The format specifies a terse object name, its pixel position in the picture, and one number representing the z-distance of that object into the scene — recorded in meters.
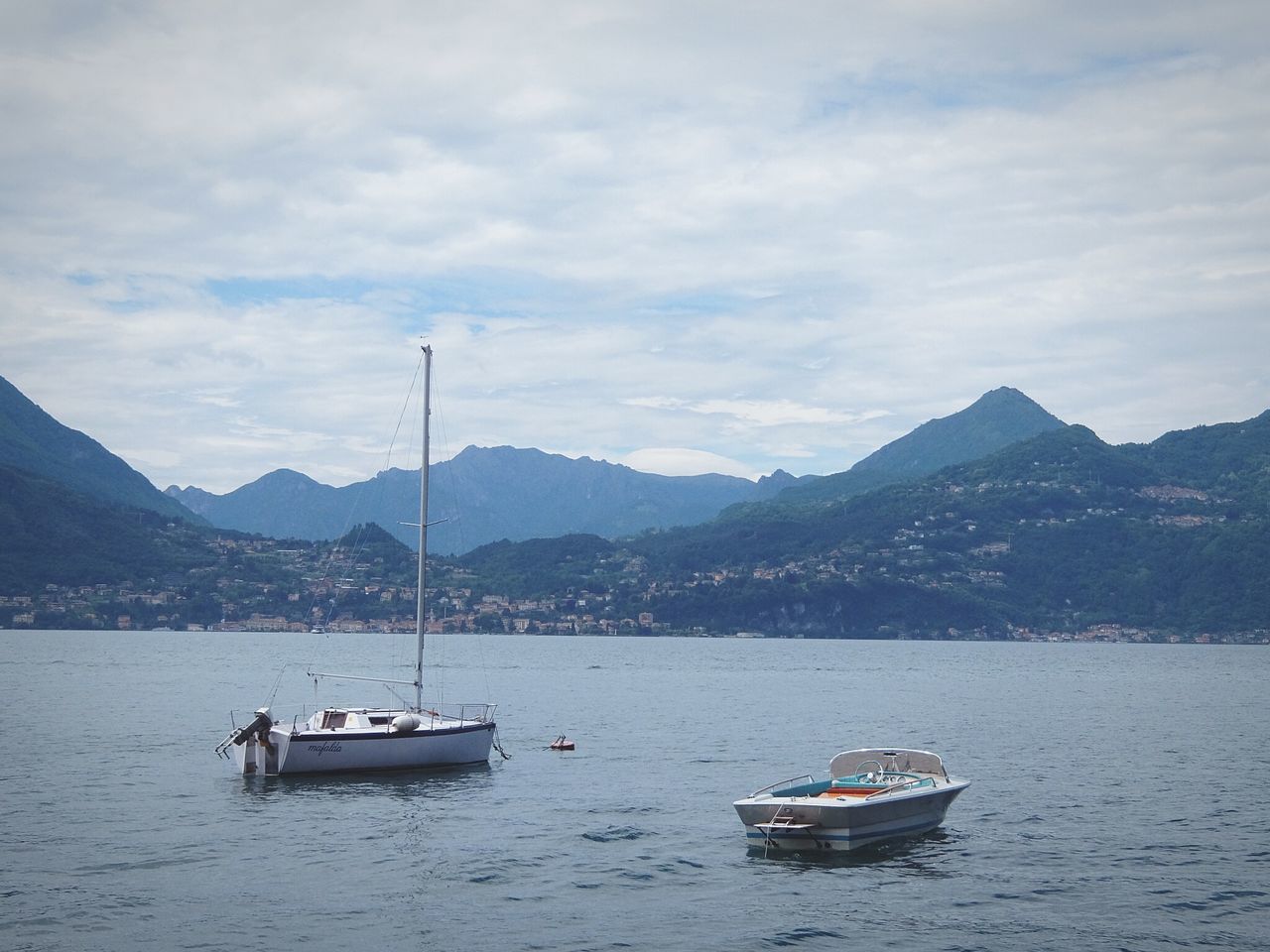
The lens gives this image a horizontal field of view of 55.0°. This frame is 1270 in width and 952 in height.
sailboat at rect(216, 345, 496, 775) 51.56
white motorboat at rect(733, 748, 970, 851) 36.69
